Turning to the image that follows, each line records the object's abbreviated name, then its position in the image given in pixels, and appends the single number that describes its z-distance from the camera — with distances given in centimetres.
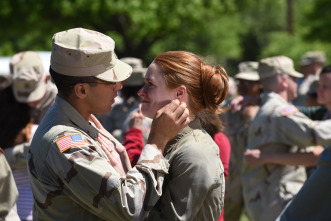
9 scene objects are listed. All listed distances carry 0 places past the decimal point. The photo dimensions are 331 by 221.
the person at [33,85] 917
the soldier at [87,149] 501
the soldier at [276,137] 1003
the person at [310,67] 2107
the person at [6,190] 638
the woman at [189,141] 528
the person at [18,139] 846
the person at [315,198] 399
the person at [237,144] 1454
